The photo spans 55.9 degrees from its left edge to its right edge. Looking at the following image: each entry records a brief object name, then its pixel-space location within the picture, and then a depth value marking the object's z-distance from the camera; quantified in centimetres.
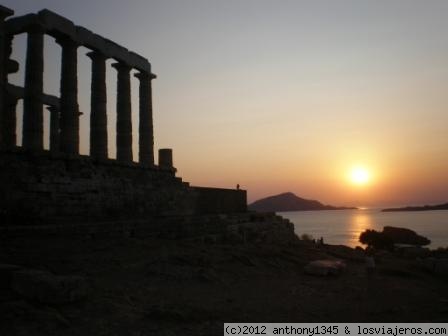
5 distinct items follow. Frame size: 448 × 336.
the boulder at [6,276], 780
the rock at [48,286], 714
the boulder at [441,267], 1455
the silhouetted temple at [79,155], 1532
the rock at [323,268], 1231
